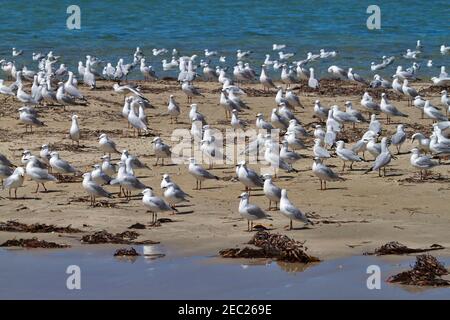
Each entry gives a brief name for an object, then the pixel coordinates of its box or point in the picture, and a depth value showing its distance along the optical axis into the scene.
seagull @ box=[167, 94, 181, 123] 20.77
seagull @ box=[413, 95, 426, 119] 21.66
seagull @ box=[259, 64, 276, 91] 25.23
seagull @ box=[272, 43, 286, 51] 34.31
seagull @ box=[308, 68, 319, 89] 25.30
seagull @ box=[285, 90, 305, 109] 22.08
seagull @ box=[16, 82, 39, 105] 21.03
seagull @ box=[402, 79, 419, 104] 23.25
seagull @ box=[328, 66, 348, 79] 27.25
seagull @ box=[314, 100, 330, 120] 20.62
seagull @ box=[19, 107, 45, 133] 18.89
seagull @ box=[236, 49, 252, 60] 31.92
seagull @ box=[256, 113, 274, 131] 19.45
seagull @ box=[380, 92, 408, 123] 20.95
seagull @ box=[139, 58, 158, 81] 27.47
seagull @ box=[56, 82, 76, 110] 21.31
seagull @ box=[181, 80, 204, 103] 23.06
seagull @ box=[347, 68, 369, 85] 26.66
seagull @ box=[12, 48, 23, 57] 31.61
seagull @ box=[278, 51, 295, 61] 31.93
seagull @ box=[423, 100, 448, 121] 20.64
